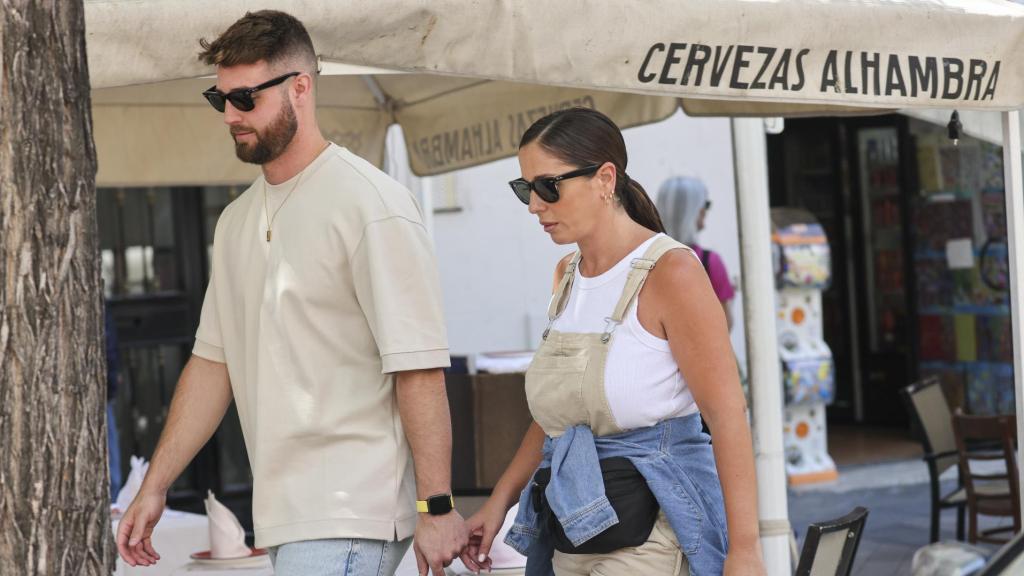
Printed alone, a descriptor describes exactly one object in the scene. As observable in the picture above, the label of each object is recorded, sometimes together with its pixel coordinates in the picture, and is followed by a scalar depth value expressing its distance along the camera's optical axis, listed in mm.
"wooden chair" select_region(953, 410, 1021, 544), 13547
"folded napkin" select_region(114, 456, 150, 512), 9641
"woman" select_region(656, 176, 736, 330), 13844
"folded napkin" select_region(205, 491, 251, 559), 8234
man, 5773
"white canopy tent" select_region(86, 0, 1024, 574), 6559
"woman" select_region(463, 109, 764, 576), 5547
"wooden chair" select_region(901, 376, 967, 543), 14656
